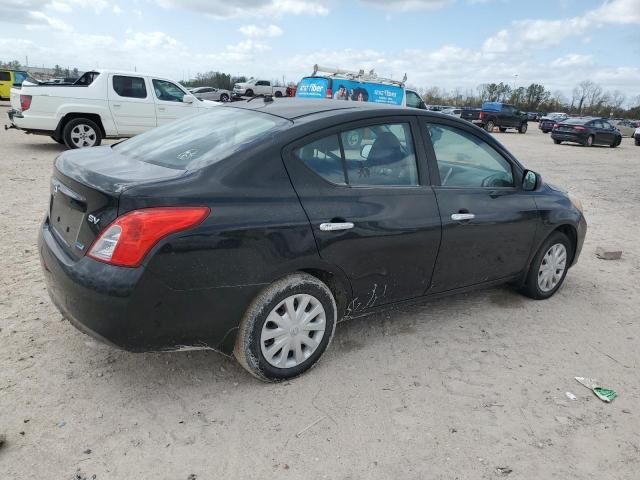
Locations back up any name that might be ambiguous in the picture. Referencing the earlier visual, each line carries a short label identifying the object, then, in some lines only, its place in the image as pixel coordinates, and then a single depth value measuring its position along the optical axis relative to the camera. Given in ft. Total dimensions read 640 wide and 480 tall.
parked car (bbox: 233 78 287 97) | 141.74
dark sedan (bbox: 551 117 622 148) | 79.61
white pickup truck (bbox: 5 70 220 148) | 34.58
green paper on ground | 10.23
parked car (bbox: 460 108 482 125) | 105.59
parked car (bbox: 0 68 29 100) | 83.25
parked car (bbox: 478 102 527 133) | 101.81
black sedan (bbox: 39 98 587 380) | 8.11
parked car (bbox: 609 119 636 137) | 125.90
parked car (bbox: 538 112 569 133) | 116.37
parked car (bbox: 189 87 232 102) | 125.39
